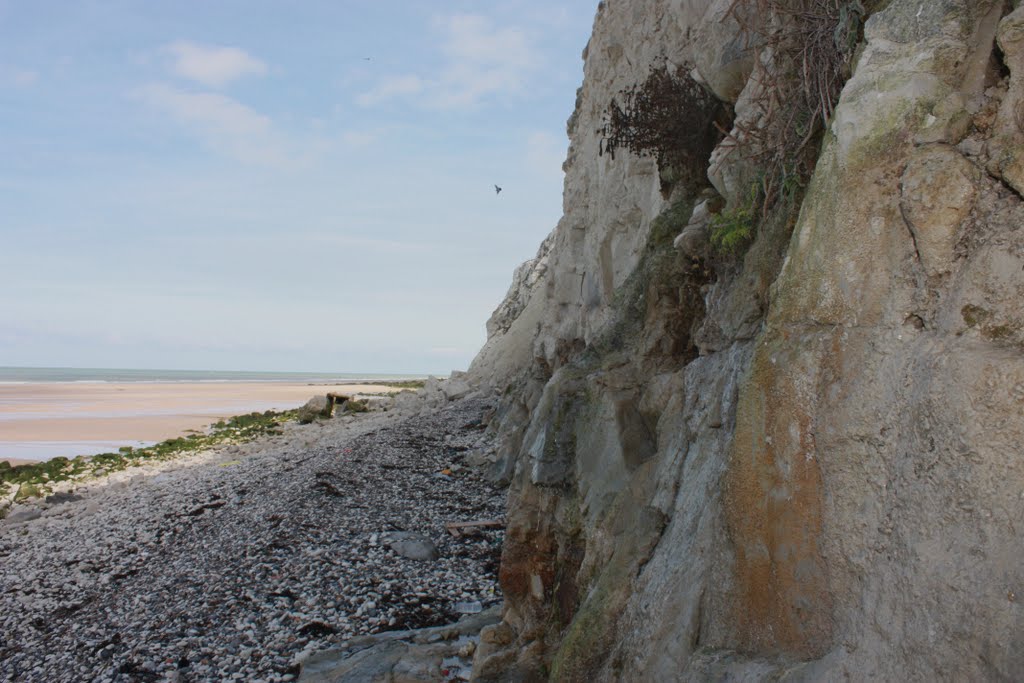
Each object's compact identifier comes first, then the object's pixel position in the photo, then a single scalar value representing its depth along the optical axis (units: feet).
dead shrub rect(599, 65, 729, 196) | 27.58
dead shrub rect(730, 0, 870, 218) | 14.92
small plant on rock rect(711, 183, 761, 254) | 17.92
